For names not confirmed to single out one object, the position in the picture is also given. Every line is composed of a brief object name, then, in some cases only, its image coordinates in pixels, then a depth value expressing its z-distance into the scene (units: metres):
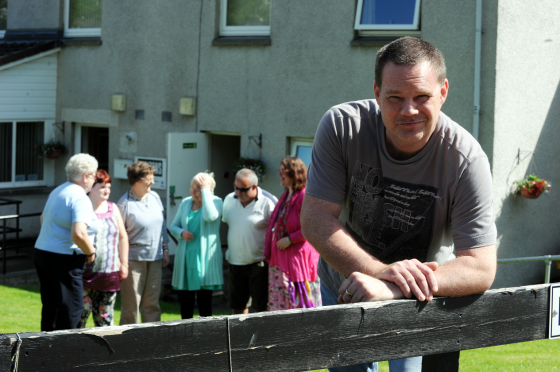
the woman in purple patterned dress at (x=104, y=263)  6.67
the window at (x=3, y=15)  15.85
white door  11.62
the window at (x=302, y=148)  11.30
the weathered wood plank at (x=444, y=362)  2.18
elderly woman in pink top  7.01
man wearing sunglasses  7.65
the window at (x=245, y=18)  11.80
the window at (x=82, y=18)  14.01
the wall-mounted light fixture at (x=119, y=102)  13.26
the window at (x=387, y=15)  10.19
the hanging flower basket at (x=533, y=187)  9.70
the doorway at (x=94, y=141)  14.61
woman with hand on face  7.69
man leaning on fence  2.18
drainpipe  9.45
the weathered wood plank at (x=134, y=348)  1.57
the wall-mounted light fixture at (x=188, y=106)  12.33
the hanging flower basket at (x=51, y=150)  14.28
